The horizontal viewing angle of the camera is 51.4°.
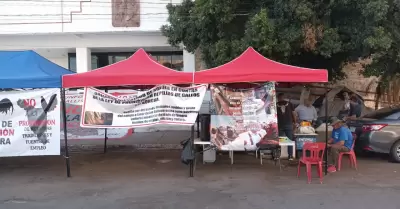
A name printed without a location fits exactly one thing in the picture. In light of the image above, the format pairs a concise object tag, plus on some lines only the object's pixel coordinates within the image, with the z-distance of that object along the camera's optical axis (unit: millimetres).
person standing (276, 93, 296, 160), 10352
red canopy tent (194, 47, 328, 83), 8062
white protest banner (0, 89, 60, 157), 8617
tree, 10320
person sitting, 8852
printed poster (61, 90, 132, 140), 11406
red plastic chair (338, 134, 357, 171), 8961
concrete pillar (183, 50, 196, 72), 17250
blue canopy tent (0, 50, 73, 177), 8508
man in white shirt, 11905
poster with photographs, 8453
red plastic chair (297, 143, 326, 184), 7902
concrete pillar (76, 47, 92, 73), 17594
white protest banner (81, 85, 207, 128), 8477
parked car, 9750
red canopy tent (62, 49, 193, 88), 8141
